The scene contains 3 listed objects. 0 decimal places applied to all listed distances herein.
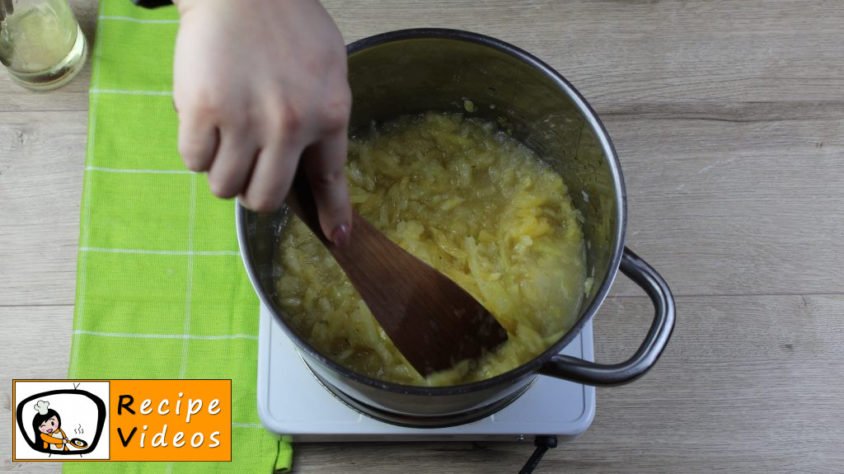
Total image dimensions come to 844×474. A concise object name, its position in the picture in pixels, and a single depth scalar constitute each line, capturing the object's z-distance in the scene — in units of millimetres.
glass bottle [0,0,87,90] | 1124
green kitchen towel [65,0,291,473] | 1032
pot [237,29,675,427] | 743
